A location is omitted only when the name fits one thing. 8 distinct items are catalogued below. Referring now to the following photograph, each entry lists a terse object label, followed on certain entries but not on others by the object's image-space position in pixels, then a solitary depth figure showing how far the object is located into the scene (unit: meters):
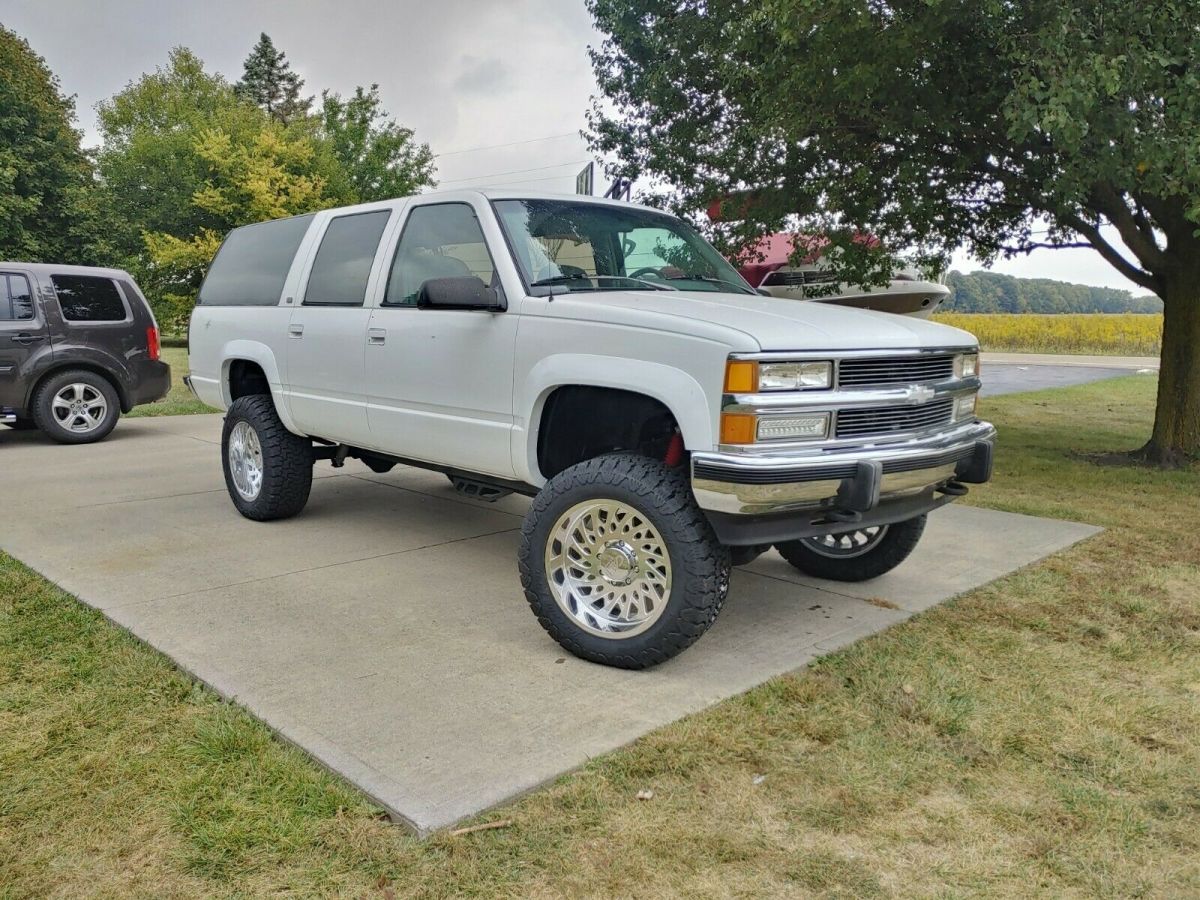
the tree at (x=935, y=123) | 6.43
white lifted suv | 3.58
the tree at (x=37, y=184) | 28.78
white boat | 14.16
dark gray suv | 9.54
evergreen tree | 57.31
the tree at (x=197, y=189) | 31.47
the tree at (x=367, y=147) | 38.47
